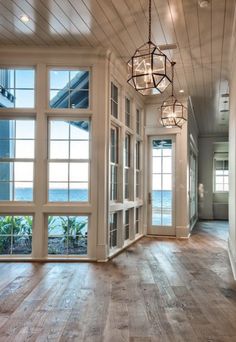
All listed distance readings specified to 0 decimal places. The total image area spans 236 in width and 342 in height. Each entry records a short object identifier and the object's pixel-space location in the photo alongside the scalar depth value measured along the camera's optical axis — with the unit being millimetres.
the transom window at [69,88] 5465
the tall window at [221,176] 12992
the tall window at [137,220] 7672
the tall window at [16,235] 5395
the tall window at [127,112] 6879
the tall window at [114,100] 5980
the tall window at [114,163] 5992
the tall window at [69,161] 5465
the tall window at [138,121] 7755
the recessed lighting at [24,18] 4312
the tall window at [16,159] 5434
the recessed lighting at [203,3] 3791
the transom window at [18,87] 5406
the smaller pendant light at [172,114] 6029
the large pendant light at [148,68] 3422
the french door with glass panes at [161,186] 8016
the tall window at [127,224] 6893
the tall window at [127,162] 6918
